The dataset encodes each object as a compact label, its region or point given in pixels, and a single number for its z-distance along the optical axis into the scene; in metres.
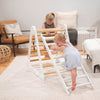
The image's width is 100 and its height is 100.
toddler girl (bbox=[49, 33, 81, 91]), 2.22
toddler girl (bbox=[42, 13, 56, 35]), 3.13
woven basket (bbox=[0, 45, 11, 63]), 3.68
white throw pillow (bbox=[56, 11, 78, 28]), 4.80
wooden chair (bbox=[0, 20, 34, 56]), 4.07
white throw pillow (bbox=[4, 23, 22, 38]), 4.45
